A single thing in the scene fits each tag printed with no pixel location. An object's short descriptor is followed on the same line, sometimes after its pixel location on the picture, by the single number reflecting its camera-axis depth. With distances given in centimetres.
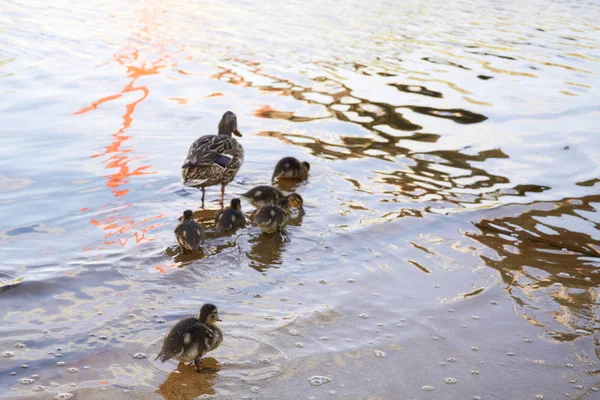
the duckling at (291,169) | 756
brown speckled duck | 687
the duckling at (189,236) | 568
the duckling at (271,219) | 624
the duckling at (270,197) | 687
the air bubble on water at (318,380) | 405
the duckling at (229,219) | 633
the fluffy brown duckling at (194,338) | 404
